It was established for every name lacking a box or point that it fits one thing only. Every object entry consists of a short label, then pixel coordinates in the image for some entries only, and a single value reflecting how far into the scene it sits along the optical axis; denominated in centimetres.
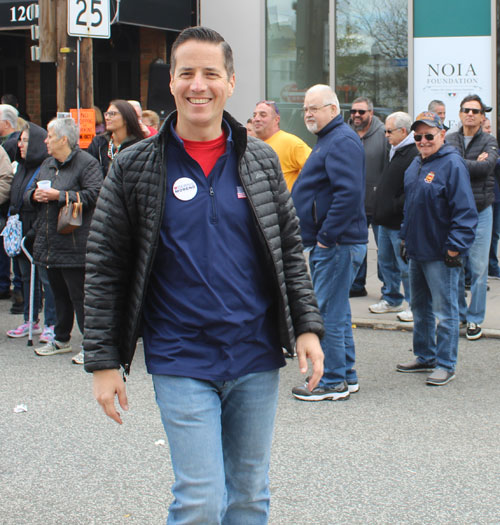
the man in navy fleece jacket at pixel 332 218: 590
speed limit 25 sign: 965
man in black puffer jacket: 287
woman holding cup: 713
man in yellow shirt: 780
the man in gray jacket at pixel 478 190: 795
